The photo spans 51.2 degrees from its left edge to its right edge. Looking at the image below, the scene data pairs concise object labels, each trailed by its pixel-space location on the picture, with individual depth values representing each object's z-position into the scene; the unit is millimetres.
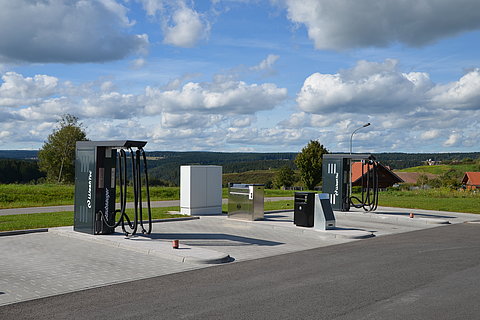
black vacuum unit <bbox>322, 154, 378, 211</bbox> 20734
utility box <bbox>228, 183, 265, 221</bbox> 17656
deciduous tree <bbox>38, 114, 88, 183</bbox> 46688
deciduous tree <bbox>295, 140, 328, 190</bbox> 58672
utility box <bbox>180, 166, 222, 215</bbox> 19406
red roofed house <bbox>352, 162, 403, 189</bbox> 78000
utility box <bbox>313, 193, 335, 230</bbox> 15062
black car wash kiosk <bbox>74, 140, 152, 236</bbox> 12812
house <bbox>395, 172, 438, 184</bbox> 99650
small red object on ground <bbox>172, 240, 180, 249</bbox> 11297
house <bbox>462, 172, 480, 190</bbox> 84375
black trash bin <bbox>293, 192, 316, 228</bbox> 15570
